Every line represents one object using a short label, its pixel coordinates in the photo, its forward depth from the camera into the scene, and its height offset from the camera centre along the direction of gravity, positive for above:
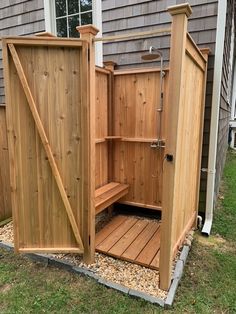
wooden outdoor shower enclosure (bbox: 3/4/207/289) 2.01 -0.16
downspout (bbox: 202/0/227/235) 2.91 +0.12
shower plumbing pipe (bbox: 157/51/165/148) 3.04 +0.15
